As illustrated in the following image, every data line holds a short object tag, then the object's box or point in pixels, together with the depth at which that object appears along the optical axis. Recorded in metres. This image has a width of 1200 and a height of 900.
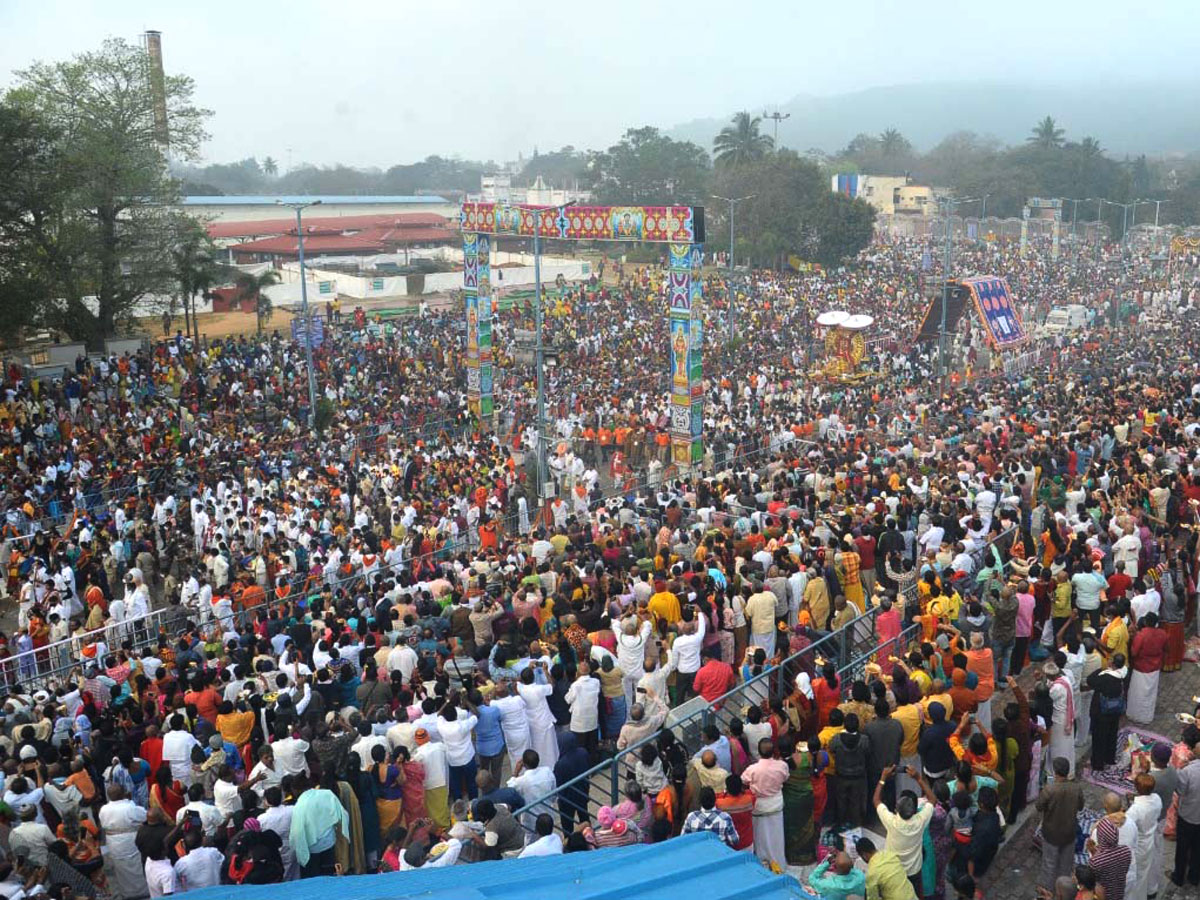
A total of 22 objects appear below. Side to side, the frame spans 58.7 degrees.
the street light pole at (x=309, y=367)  25.50
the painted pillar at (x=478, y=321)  27.38
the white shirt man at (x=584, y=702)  9.16
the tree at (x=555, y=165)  156.25
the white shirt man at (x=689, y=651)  10.07
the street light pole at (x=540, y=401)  19.55
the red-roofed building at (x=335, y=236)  58.09
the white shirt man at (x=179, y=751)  8.60
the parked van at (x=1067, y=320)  40.02
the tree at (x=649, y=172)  75.38
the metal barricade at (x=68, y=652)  12.78
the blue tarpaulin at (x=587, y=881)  5.24
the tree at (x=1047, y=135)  97.32
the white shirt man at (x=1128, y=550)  12.04
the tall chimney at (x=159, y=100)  31.03
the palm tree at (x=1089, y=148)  87.31
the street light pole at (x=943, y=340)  29.89
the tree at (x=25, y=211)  25.33
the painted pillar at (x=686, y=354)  22.98
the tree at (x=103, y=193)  28.33
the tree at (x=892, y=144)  137.25
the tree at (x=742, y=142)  73.31
